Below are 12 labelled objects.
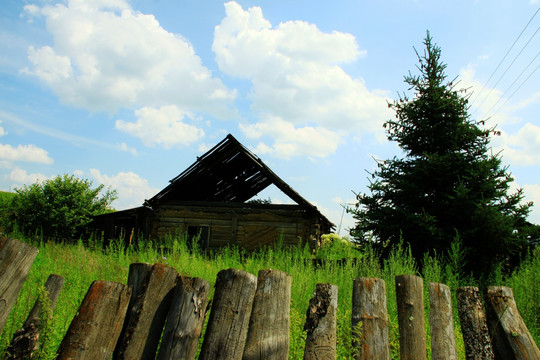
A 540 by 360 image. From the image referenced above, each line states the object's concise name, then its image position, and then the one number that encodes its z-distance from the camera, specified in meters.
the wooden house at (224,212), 13.33
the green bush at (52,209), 18.22
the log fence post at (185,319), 1.91
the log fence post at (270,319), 1.95
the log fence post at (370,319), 2.04
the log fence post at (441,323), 2.19
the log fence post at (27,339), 1.85
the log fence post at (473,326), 2.18
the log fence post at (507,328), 2.19
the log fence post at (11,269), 1.75
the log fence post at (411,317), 2.15
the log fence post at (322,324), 1.96
